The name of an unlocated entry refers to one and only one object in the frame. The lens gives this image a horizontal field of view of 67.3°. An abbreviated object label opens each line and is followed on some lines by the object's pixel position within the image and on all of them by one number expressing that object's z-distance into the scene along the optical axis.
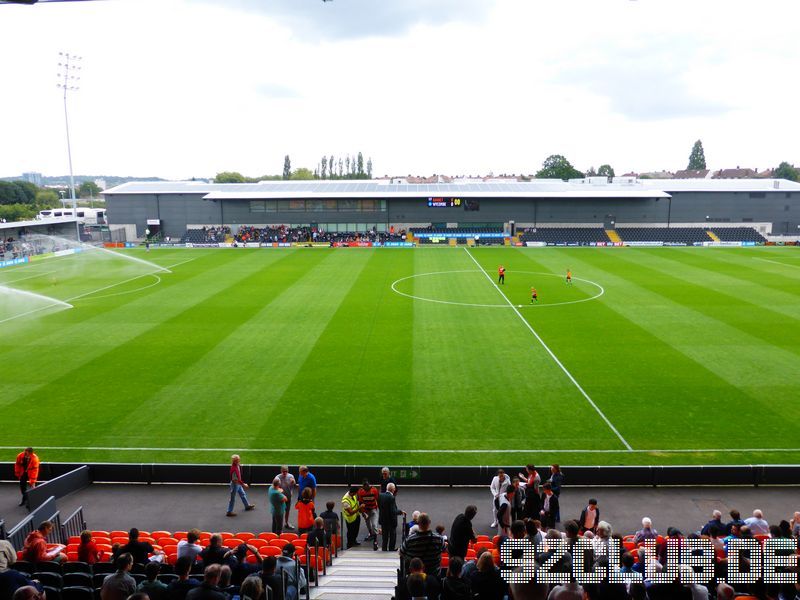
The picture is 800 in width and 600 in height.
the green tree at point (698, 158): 178.62
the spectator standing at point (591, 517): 12.98
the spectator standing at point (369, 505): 14.27
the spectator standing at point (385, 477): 14.21
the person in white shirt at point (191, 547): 10.09
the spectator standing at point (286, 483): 14.87
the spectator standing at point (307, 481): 14.52
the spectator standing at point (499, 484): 14.29
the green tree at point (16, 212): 116.56
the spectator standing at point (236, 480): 15.22
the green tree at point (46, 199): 165.12
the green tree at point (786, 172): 166.00
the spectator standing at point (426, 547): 9.32
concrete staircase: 10.61
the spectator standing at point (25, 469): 15.72
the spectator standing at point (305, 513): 13.36
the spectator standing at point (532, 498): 14.05
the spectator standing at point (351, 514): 13.92
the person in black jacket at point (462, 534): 10.91
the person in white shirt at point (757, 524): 11.99
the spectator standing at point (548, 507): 14.29
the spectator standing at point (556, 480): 14.87
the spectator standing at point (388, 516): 13.33
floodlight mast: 70.81
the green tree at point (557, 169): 166.12
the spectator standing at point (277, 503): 14.14
